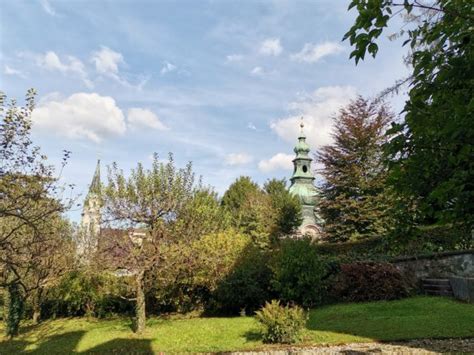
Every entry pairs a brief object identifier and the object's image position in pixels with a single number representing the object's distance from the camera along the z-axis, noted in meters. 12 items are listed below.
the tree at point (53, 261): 13.96
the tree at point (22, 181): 6.76
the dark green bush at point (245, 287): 14.33
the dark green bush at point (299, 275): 13.91
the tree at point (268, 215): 34.03
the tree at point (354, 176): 23.93
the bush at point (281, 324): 9.09
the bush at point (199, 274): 13.84
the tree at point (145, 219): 12.04
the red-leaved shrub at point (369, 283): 14.21
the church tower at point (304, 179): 49.94
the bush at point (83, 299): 16.36
